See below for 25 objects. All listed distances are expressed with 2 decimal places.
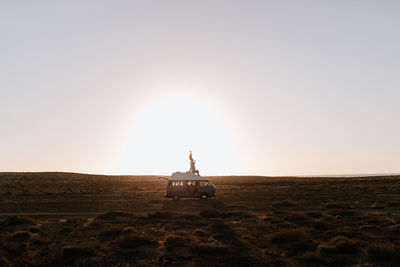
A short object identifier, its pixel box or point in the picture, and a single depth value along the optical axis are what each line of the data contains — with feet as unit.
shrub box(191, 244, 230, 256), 48.37
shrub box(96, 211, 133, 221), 80.08
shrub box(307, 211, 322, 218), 81.00
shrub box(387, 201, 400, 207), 102.10
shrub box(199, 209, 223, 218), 82.84
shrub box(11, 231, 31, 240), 59.04
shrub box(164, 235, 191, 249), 52.90
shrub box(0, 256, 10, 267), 43.71
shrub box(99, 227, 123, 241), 59.26
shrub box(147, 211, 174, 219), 81.56
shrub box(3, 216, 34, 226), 72.45
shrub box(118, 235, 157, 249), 52.60
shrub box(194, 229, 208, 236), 60.39
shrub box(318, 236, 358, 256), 47.37
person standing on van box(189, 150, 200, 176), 143.33
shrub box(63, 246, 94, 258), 47.55
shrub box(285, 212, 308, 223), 76.33
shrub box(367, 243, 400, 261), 43.65
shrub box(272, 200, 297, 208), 104.37
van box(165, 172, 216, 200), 118.32
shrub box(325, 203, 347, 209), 98.38
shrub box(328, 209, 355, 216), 84.50
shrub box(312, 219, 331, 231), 65.31
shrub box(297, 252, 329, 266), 43.27
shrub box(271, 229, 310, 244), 54.65
